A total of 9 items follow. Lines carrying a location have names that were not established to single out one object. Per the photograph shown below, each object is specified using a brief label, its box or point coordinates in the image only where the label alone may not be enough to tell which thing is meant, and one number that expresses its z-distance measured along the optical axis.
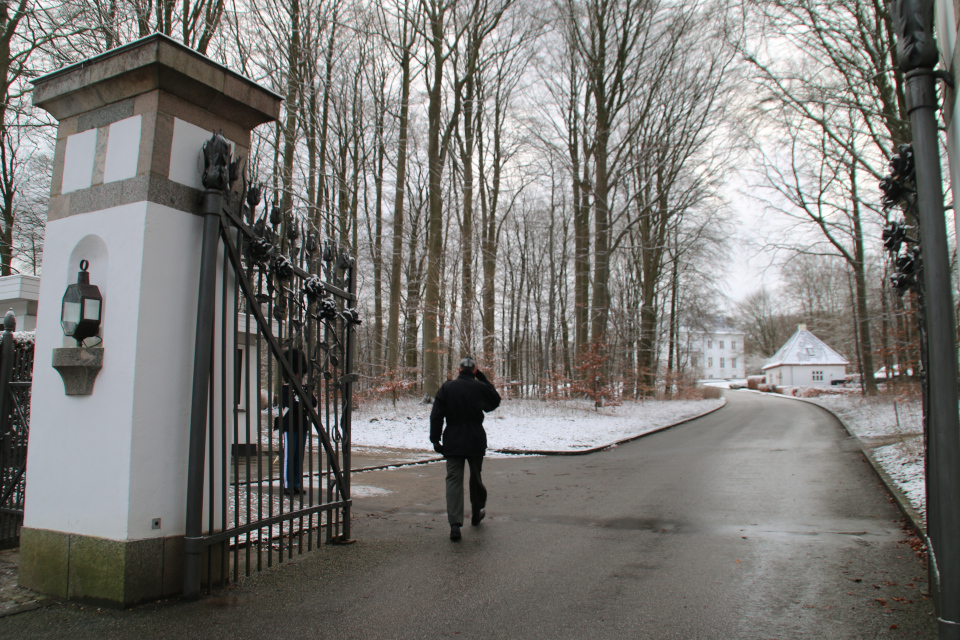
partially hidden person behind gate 4.99
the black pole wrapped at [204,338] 4.01
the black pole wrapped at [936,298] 2.84
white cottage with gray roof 65.56
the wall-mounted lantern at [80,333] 3.96
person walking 6.32
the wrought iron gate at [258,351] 4.13
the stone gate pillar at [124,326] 3.90
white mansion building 105.06
